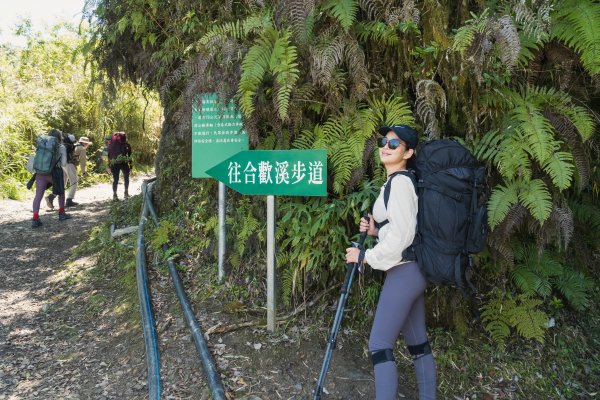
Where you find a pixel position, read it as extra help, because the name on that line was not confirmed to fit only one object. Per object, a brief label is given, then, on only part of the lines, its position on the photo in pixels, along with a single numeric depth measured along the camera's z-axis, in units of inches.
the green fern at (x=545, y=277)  153.8
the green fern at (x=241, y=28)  141.4
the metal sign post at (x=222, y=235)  193.2
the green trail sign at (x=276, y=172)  140.5
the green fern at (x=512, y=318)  150.3
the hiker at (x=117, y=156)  445.4
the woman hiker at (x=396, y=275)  107.4
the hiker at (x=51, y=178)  340.5
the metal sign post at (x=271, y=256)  152.2
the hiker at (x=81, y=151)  485.7
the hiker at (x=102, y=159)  582.4
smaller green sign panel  181.2
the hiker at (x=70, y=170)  418.6
